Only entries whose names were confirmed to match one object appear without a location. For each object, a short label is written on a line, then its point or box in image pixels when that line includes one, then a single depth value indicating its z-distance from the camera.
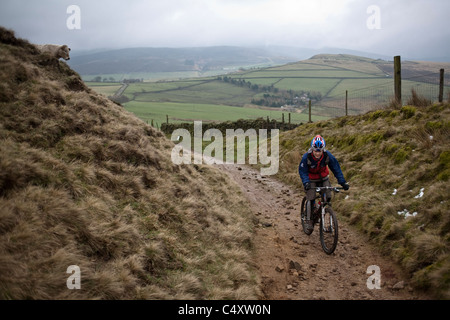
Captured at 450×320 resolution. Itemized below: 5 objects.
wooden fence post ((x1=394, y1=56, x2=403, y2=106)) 14.34
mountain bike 6.88
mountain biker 7.32
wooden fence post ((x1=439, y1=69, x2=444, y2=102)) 13.23
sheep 12.11
